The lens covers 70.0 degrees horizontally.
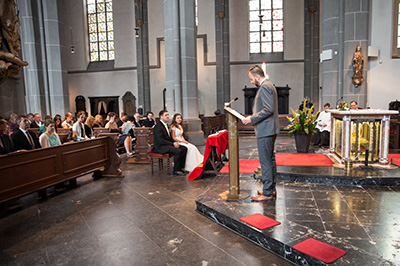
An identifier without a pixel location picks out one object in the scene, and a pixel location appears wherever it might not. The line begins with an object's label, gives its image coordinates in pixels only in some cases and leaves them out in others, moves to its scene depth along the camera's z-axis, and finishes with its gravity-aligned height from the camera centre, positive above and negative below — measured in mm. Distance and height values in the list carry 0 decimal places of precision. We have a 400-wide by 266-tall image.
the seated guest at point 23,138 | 5371 -626
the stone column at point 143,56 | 18672 +2992
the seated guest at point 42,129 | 8420 -741
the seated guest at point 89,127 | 8547 -741
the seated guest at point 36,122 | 9044 -592
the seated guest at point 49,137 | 5810 -693
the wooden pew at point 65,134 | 7636 -853
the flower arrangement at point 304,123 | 7363 -658
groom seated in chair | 6469 -1021
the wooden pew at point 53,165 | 4230 -1101
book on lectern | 3726 -169
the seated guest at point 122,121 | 9547 -637
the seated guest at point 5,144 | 4906 -690
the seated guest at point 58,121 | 9898 -612
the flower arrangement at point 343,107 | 5855 -218
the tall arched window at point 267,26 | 17922 +4555
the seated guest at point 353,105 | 7902 -244
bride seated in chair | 6734 -1184
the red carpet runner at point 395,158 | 5586 -1334
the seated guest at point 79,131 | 7701 -756
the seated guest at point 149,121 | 10097 -700
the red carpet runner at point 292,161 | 5982 -1392
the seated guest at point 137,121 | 9914 -674
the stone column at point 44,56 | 11367 +1929
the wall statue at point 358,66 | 8688 +916
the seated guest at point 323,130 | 8531 -986
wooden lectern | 3908 -665
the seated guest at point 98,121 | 9445 -619
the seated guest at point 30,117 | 9523 -426
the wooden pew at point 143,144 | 7977 -1191
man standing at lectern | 3678 -277
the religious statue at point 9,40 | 6477 +1505
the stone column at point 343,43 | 8812 +1702
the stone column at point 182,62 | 10516 +1433
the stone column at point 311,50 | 16703 +2797
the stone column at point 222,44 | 17047 +3309
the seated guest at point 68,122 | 8773 -571
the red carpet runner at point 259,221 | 3252 -1435
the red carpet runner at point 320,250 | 2574 -1434
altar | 5277 -746
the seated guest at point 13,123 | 7819 -526
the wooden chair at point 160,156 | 6449 -1234
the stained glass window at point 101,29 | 19891 +5151
